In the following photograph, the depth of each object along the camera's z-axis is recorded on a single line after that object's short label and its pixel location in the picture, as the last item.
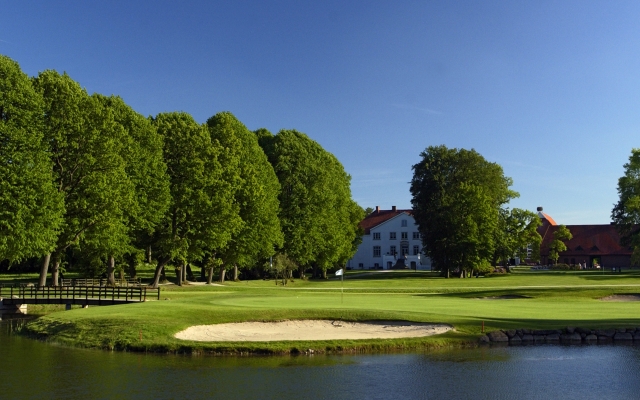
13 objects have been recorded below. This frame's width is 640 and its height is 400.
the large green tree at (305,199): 77.44
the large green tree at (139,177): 52.00
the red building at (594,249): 124.28
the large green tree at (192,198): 57.44
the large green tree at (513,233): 90.88
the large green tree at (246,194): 63.97
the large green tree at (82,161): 46.31
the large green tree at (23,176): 40.72
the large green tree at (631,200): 83.69
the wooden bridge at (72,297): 41.91
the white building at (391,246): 129.38
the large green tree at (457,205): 81.44
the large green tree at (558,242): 124.19
